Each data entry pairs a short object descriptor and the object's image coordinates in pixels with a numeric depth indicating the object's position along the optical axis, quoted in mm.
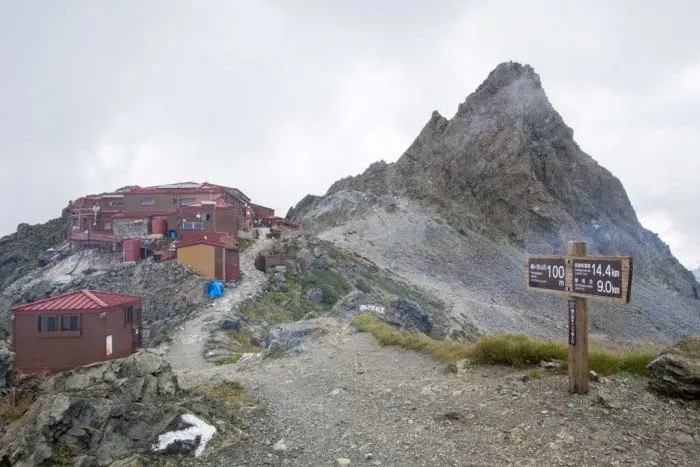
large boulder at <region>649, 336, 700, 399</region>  8039
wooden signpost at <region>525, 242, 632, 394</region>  7887
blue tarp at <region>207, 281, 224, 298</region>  34306
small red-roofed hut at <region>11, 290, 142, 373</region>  21266
